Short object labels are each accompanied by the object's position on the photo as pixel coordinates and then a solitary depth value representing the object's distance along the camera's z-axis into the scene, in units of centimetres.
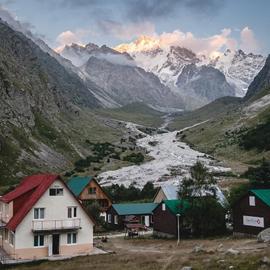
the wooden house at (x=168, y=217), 4603
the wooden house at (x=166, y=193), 5742
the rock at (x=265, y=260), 2797
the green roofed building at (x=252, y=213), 4157
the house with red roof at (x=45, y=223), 3691
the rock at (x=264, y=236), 3753
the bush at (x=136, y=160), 12611
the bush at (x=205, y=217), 4504
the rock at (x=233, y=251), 3252
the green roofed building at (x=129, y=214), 5482
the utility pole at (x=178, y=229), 4302
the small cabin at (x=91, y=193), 6192
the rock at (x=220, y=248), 3529
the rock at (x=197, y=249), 3524
